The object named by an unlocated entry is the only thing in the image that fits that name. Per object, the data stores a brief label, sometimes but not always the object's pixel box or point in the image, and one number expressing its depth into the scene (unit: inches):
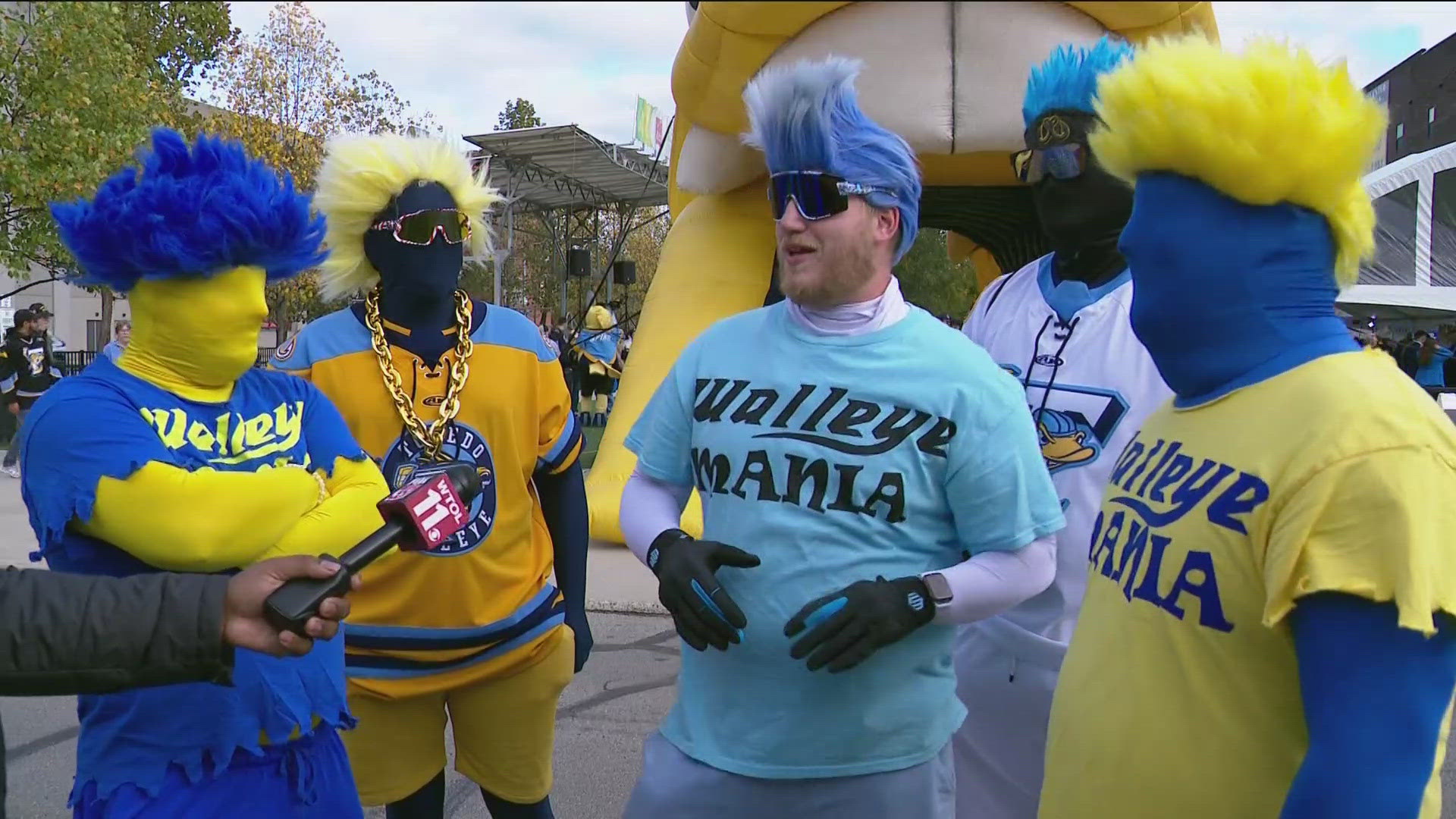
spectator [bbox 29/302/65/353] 425.7
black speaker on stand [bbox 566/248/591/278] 713.6
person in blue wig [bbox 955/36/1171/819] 88.2
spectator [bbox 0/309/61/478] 402.6
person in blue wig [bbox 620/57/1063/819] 69.2
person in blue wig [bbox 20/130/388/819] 71.1
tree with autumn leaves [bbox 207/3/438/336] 757.3
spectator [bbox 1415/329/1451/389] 508.4
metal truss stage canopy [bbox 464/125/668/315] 726.5
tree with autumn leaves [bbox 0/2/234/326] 486.9
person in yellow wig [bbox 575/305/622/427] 619.2
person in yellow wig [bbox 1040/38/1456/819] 41.7
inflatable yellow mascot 177.8
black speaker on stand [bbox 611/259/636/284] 795.4
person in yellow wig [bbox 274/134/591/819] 99.0
